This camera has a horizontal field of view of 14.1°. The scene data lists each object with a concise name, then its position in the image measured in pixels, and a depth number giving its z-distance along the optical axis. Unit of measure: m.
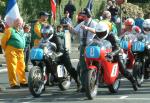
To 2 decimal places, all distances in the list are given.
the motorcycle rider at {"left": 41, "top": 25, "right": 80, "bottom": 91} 14.38
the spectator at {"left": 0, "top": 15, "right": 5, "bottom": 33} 24.48
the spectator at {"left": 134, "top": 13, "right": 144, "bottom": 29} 22.84
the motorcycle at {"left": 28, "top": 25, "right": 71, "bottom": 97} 13.35
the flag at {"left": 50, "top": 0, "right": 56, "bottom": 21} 21.17
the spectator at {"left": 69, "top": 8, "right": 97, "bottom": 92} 13.96
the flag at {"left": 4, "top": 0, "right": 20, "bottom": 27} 15.79
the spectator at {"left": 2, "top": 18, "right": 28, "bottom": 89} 15.31
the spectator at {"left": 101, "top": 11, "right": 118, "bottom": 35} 16.05
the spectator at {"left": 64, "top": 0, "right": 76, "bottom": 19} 29.41
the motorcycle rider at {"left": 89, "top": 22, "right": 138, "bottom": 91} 13.29
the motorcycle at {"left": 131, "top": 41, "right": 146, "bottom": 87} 15.23
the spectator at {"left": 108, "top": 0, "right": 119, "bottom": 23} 25.89
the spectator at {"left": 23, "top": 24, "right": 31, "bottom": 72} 20.28
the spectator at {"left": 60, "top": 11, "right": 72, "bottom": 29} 26.69
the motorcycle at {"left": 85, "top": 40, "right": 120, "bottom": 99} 12.76
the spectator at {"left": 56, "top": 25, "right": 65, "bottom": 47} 20.88
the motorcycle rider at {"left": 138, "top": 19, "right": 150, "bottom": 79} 15.59
